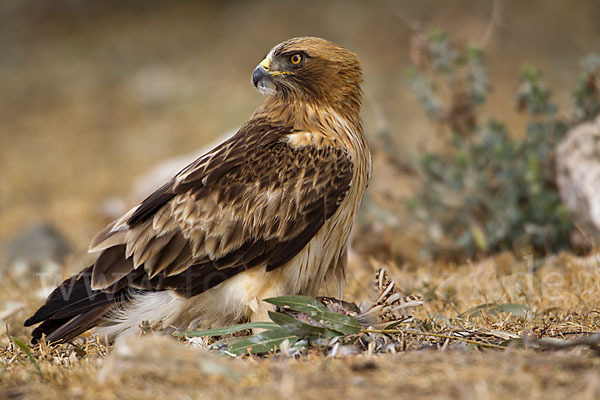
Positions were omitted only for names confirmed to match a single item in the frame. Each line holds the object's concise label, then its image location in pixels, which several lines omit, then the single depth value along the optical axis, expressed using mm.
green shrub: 11406
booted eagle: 7066
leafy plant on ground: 6043
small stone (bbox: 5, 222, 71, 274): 12695
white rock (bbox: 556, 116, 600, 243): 10414
